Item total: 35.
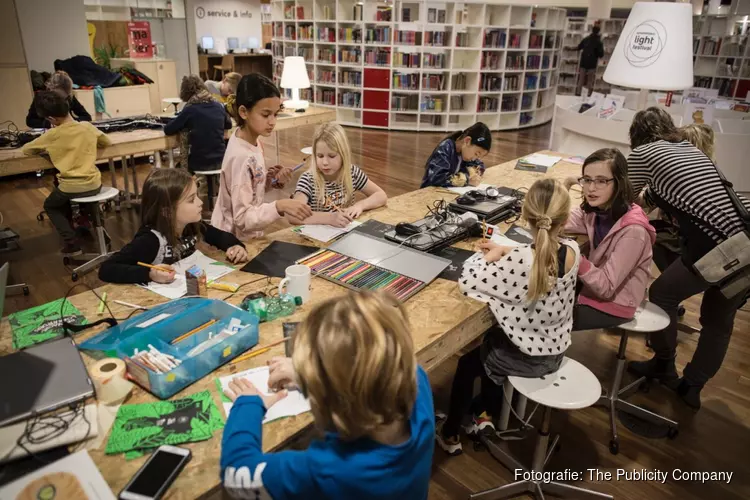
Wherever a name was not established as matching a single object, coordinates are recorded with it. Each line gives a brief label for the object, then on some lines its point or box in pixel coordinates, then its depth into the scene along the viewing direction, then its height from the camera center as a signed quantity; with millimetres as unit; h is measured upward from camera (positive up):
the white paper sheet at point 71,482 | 1025 -832
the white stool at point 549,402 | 1812 -1115
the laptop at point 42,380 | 1177 -763
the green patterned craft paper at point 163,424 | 1166 -830
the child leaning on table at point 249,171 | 2305 -513
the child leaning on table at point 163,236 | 1850 -677
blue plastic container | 1337 -771
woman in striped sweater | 2340 -670
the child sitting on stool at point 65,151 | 3578 -684
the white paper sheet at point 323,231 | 2327 -770
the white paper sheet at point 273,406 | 1283 -838
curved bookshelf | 8820 -30
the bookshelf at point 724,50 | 9070 +238
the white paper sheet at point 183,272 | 1806 -791
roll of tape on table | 1272 -781
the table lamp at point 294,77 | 5656 -250
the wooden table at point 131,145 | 3535 -710
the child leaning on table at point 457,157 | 3168 -586
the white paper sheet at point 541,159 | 3813 -711
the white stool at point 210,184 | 4508 -1123
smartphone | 1038 -834
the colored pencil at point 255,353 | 1470 -815
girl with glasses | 2105 -749
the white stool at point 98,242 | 3682 -1388
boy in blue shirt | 937 -631
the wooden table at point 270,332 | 1101 -832
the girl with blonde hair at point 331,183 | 2570 -640
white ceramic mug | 1747 -729
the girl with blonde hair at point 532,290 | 1765 -772
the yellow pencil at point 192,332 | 1497 -784
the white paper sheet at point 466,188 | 3107 -755
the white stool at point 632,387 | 2256 -1508
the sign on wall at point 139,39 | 7805 +130
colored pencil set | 1884 -785
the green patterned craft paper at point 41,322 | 1521 -804
